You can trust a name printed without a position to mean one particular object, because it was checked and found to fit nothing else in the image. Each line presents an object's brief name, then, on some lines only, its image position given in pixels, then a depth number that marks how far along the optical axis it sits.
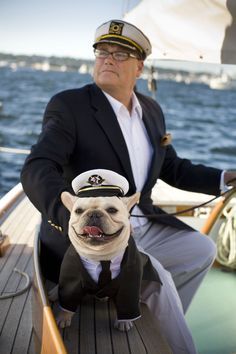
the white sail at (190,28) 2.30
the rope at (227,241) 3.33
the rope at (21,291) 2.39
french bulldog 1.31
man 1.77
